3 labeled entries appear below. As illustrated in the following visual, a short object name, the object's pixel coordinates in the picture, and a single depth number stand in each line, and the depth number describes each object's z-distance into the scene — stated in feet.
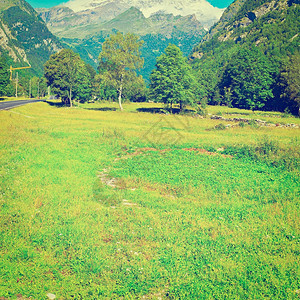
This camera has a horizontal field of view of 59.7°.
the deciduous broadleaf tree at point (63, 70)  236.84
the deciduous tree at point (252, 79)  245.04
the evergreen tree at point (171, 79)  201.05
